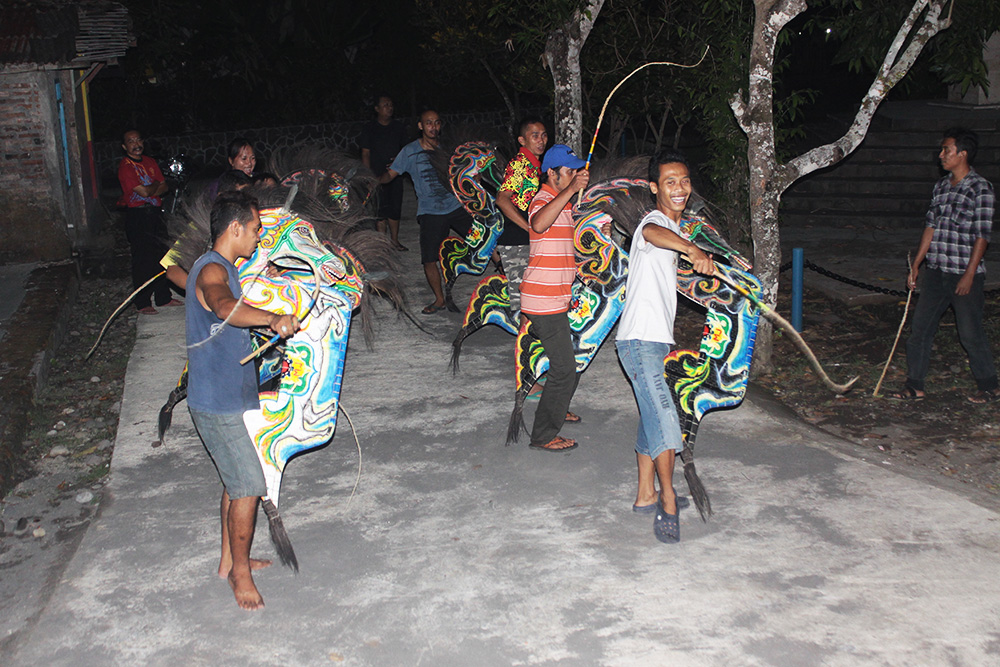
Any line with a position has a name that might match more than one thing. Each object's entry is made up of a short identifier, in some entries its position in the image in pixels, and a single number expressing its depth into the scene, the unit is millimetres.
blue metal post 7441
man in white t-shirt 4363
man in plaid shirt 5836
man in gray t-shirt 8289
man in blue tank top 3773
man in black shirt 10289
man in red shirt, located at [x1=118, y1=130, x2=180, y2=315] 8578
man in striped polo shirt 5117
